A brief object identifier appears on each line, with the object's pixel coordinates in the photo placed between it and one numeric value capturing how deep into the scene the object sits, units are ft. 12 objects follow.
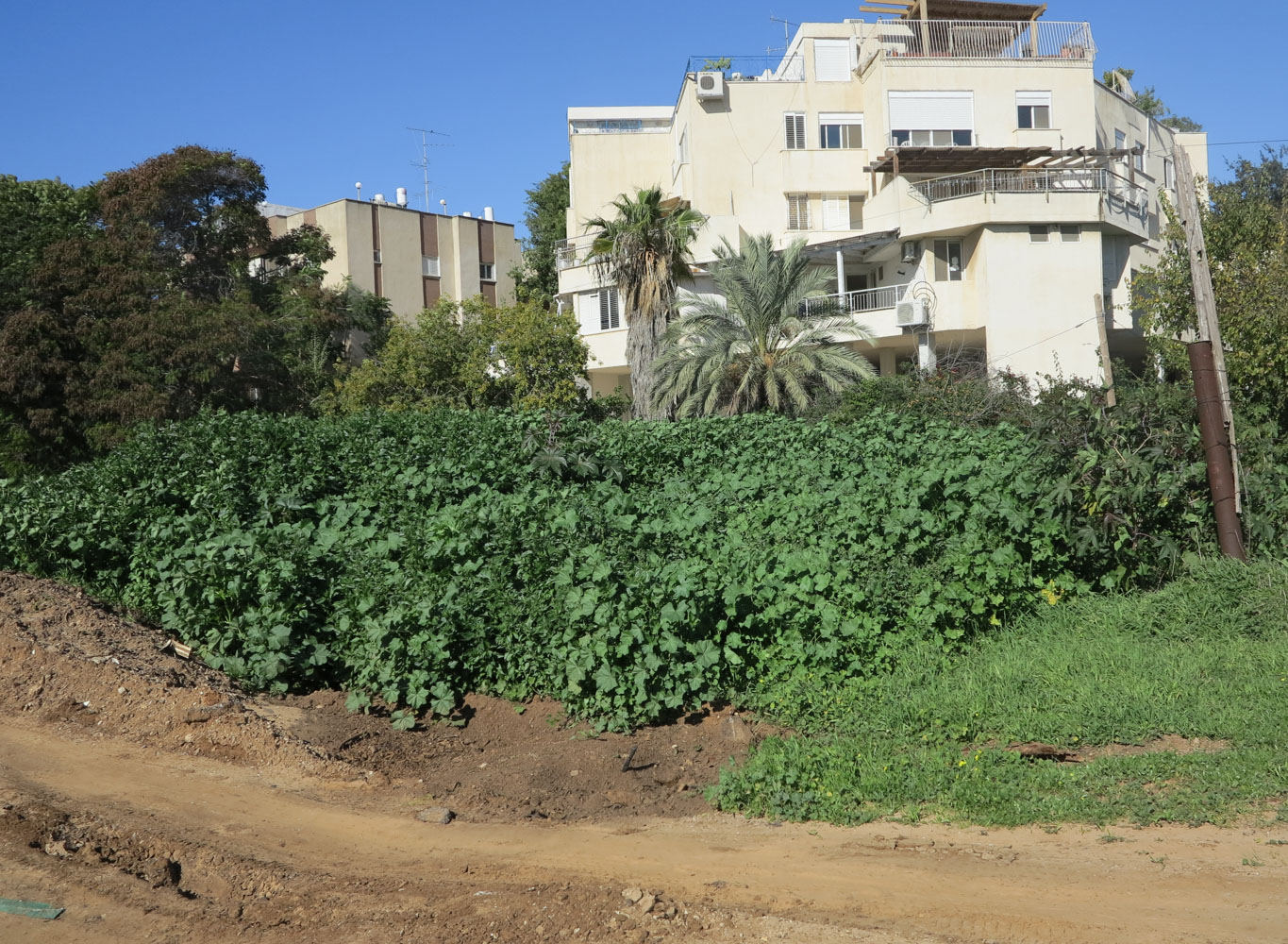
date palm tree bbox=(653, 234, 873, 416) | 77.97
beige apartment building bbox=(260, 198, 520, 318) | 139.23
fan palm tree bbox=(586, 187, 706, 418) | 86.28
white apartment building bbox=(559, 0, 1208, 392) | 91.71
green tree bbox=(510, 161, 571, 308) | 142.82
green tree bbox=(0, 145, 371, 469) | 78.59
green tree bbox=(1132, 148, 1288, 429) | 64.34
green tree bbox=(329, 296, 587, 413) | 99.19
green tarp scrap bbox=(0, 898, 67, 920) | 14.48
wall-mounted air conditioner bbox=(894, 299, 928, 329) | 92.07
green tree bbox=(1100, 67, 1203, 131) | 174.36
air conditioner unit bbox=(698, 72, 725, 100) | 107.76
